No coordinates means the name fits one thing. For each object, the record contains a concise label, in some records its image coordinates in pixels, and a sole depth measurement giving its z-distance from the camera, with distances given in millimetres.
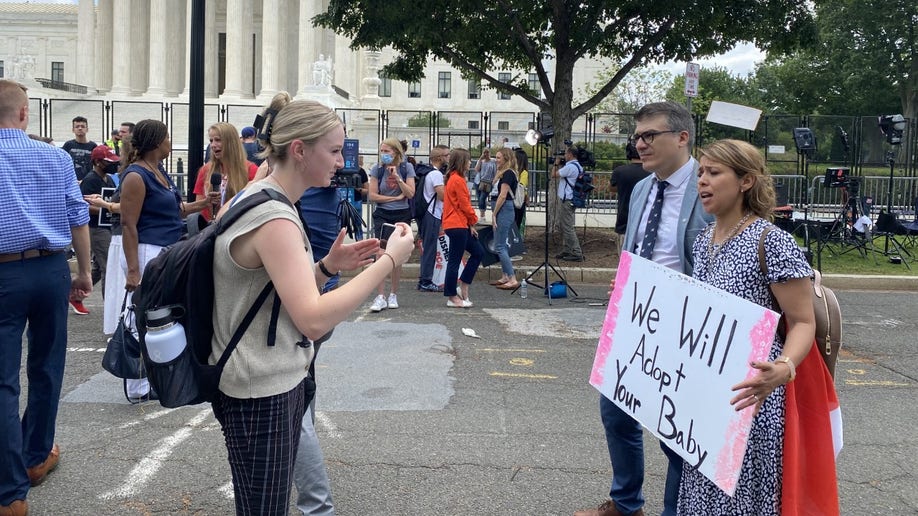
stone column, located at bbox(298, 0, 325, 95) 56469
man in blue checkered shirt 4160
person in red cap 8969
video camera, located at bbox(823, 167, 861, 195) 16016
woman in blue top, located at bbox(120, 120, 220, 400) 5926
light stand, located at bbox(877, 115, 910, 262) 16656
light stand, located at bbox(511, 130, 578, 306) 11732
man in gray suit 3957
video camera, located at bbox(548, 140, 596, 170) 13188
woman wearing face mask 10719
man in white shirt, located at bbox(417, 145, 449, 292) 11389
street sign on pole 13906
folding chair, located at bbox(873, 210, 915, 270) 16000
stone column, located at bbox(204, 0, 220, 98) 65562
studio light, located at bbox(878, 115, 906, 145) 16656
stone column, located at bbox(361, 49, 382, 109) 58219
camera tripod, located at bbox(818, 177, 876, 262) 16000
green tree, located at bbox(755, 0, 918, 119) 53031
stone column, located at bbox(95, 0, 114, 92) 65188
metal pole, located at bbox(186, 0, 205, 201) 9592
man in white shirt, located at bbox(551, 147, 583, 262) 14336
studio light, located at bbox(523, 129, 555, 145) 12469
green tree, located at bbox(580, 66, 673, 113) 52000
